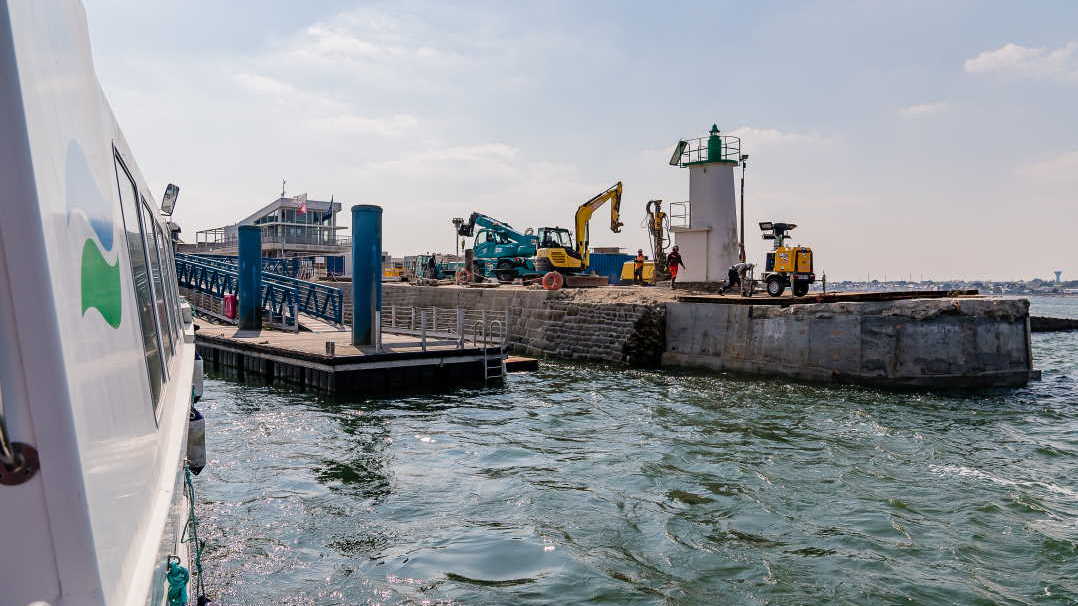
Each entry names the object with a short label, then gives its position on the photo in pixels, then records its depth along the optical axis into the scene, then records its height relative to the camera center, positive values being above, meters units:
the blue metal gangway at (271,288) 20.88 -0.30
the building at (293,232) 54.03 +3.67
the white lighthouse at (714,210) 24.12 +2.32
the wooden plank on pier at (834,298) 16.48 -0.48
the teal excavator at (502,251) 31.92 +1.24
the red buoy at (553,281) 23.91 -0.10
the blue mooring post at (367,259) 14.48 +0.39
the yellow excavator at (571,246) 29.12 +1.37
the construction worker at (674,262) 24.17 +0.55
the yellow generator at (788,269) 19.19 +0.24
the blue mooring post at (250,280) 20.02 -0.05
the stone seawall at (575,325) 19.45 -1.39
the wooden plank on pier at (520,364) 16.62 -2.03
